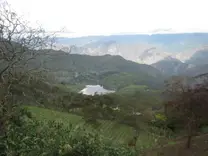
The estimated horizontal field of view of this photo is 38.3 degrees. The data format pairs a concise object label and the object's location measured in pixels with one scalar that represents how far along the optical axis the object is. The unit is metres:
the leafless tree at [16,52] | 11.23
